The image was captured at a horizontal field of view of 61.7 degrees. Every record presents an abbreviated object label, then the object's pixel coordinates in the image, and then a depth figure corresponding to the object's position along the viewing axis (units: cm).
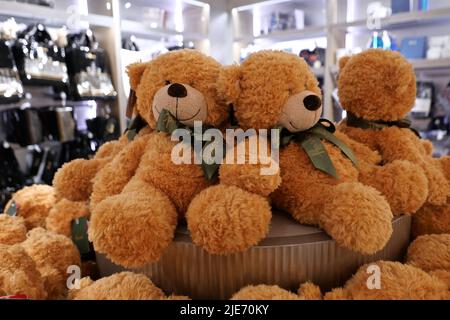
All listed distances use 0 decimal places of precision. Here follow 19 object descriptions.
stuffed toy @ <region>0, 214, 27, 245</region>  75
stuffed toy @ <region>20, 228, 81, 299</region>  62
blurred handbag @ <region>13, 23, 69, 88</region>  180
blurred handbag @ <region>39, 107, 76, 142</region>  200
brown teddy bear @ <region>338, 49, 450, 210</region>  70
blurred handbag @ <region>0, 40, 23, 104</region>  168
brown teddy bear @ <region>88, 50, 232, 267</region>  48
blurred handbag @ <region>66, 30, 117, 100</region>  203
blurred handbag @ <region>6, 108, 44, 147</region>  187
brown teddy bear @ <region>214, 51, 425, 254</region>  55
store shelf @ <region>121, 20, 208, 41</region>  246
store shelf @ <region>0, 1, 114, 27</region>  178
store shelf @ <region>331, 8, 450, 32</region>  231
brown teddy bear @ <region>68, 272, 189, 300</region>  51
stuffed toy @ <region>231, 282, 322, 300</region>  48
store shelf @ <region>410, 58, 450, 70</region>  234
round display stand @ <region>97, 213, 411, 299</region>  52
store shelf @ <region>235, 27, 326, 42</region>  290
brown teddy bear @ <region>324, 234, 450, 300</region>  49
